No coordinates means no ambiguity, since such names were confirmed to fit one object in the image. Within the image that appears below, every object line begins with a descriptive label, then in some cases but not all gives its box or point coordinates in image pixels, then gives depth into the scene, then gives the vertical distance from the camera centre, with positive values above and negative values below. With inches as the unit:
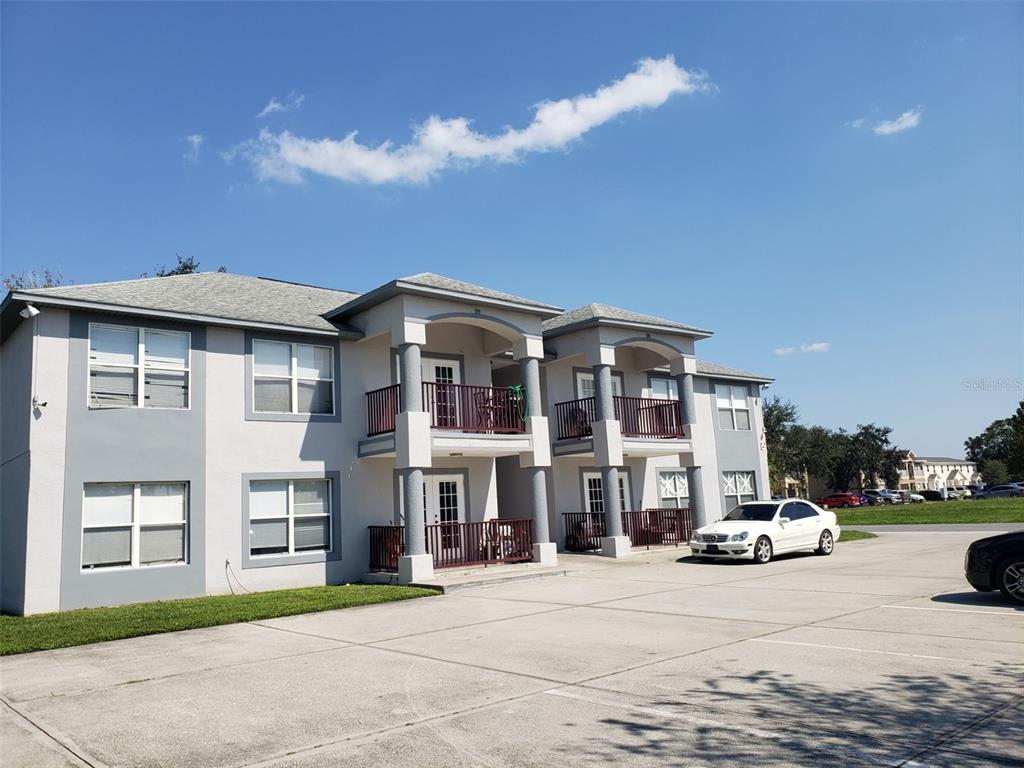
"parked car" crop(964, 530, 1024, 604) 423.2 -51.3
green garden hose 796.0 +100.8
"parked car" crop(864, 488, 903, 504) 2694.4 -61.3
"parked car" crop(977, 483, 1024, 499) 2666.1 -65.0
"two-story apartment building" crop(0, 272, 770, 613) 590.6 +64.6
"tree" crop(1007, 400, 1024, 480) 2198.6 +82.0
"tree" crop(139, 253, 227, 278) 1684.3 +544.5
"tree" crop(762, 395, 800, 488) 2800.2 +190.9
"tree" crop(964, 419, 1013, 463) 5290.4 +229.4
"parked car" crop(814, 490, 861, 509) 2610.7 -65.6
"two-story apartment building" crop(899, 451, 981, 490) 5167.3 +28.8
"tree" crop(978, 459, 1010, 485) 4436.5 +7.7
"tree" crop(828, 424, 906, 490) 3698.3 +101.8
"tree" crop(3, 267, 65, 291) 1472.1 +459.5
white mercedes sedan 736.3 -47.2
